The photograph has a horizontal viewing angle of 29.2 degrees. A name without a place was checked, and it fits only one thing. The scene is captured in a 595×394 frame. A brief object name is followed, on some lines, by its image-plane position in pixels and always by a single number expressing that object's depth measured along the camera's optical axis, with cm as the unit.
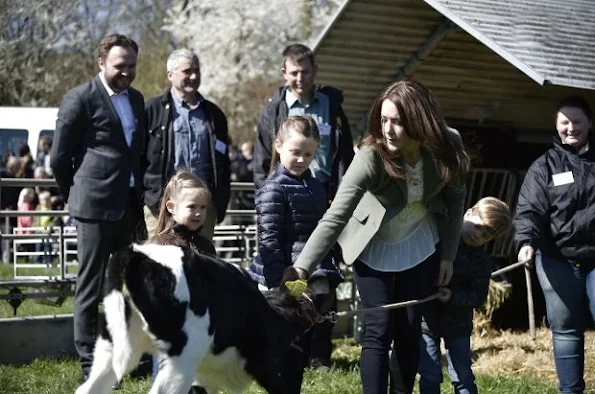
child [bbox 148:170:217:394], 615
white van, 2139
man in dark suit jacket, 776
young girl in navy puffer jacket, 667
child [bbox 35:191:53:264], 1138
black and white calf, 507
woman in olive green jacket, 596
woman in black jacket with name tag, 717
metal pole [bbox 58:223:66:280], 945
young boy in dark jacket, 677
